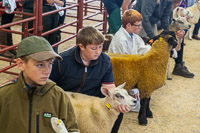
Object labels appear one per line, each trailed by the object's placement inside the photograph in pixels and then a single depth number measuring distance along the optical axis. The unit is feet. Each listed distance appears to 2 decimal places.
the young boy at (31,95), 6.28
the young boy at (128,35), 13.92
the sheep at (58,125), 6.19
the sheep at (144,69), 12.96
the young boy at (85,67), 9.73
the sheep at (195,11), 31.05
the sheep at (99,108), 9.57
